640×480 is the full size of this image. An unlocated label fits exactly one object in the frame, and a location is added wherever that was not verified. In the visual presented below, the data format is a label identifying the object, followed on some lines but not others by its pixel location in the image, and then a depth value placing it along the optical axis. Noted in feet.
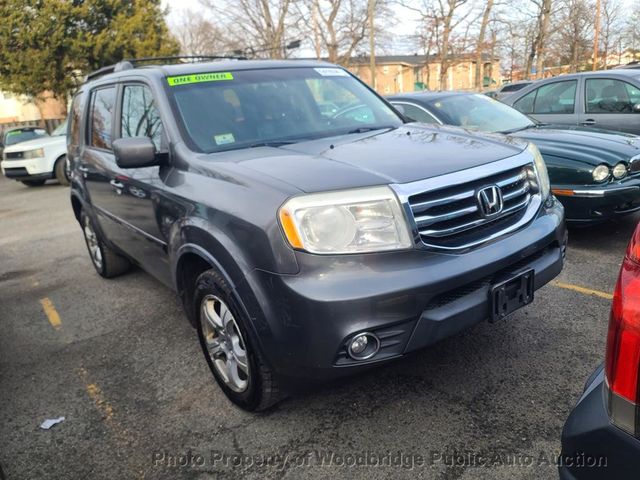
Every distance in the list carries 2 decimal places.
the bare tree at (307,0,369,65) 122.72
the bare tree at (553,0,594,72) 98.02
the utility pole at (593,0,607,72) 87.45
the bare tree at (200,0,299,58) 124.57
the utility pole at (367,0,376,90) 73.82
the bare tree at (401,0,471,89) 107.55
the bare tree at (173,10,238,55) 135.03
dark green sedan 15.11
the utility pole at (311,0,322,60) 122.52
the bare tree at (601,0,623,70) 103.76
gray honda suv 7.06
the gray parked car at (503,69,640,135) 21.35
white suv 44.37
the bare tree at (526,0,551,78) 95.76
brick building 180.24
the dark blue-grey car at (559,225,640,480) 4.22
